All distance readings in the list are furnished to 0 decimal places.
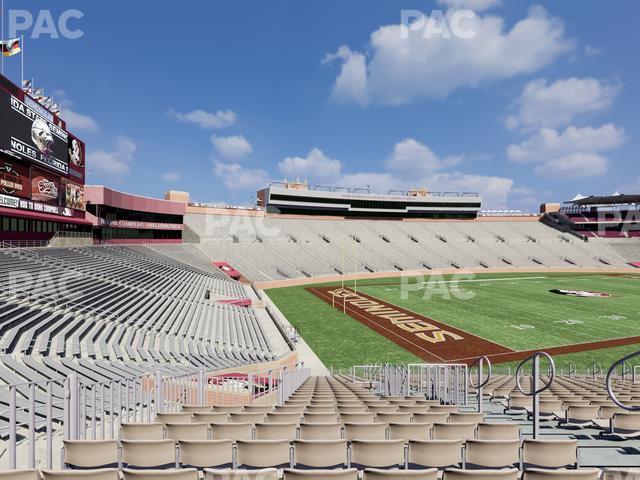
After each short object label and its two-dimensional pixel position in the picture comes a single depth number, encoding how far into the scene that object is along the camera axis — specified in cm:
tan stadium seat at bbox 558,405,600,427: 692
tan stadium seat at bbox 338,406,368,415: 644
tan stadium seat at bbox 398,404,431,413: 677
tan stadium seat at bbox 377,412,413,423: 597
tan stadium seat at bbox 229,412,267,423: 561
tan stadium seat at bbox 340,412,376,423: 581
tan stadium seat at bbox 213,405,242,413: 659
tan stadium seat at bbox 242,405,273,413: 670
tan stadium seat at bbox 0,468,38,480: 300
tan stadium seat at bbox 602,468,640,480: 311
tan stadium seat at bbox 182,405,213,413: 674
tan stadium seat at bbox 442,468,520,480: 313
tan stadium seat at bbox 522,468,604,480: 305
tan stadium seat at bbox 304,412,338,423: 577
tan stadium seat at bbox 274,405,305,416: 650
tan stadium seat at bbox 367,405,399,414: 684
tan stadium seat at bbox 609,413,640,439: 591
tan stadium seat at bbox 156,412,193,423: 562
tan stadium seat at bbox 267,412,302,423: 559
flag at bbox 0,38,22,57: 2402
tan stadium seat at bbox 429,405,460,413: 707
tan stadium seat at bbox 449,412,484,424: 585
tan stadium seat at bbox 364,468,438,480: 309
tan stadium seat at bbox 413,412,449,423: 589
